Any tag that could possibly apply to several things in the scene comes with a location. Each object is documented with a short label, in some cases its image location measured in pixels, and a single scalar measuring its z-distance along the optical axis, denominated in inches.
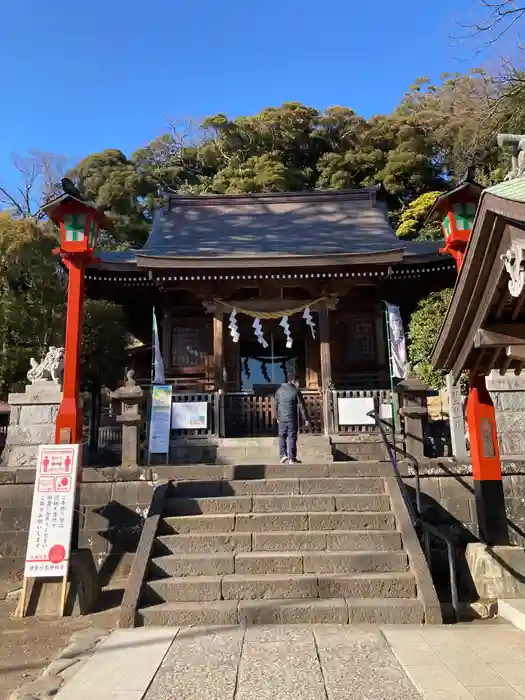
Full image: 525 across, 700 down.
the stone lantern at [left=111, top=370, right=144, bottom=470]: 326.0
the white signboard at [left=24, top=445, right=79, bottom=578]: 213.0
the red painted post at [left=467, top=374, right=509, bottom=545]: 230.4
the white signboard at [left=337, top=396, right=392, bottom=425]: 393.7
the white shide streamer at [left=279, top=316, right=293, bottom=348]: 466.6
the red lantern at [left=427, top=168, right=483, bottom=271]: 321.7
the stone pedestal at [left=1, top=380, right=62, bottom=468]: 343.3
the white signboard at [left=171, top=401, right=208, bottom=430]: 390.5
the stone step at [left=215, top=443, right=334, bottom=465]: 363.3
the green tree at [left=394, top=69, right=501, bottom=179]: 714.8
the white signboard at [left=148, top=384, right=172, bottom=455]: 373.7
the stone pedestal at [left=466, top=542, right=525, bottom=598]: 212.8
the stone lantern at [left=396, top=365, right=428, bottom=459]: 327.9
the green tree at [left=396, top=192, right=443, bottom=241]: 1009.5
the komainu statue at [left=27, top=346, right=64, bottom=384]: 359.6
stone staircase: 186.2
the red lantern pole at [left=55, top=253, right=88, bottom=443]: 257.9
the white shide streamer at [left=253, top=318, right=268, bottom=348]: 472.7
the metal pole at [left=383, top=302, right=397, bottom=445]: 365.9
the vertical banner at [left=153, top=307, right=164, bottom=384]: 427.5
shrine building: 435.8
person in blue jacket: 314.3
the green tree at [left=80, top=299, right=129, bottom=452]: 593.6
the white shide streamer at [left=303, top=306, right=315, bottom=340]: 474.3
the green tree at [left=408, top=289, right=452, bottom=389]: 512.1
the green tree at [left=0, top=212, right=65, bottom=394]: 509.4
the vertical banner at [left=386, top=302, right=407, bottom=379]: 420.2
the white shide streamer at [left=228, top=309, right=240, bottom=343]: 465.1
